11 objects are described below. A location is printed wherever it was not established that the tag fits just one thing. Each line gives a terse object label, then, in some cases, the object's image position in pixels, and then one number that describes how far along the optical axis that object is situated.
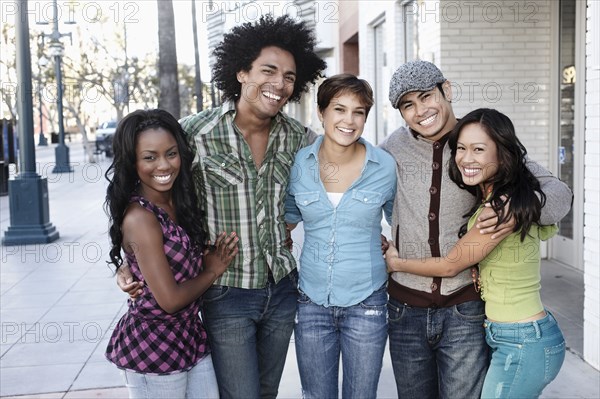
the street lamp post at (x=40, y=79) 28.59
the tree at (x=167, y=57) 11.98
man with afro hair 3.06
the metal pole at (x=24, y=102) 10.15
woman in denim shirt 2.95
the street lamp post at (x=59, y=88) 21.97
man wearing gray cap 2.88
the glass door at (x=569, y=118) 7.38
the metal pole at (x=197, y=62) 24.27
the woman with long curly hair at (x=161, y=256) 2.75
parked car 34.94
